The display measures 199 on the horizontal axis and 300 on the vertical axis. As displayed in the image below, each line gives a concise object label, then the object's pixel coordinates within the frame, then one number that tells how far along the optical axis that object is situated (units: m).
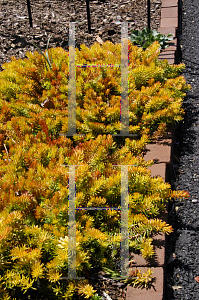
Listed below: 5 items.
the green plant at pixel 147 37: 4.20
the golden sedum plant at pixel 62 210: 1.74
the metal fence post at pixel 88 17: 4.16
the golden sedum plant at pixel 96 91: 2.71
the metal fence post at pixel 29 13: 4.32
